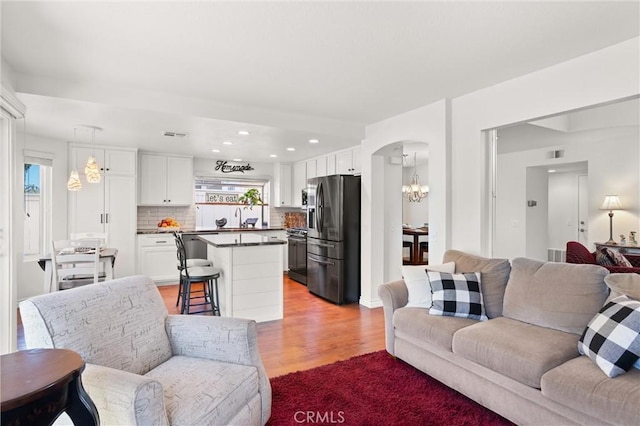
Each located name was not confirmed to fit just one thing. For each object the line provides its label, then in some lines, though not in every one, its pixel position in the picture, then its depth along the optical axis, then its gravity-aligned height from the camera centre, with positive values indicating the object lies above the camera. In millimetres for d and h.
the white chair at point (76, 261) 3469 -508
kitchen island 3838 -757
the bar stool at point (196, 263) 4321 -643
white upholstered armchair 1361 -705
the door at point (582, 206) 7207 +102
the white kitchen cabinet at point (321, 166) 6043 +821
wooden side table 1005 -538
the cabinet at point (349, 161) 5176 +792
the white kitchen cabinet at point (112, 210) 5191 +38
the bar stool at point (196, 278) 3723 -717
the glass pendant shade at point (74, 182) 4230 +379
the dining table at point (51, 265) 3545 -583
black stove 6008 -758
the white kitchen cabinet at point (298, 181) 6827 +620
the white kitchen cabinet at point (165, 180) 5895 +570
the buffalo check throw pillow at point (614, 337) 1734 -674
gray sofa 1699 -834
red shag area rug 2119 -1280
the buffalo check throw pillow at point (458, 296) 2652 -669
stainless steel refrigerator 4750 -361
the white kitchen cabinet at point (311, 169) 6391 +808
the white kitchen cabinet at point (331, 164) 5766 +808
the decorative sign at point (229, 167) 6835 +918
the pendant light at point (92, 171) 4250 +515
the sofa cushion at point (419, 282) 2889 -612
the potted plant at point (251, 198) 7160 +296
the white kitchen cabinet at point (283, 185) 7164 +572
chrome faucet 7269 -42
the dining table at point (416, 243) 7705 -720
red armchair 3959 -527
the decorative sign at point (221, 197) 6961 +308
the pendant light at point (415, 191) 8039 +484
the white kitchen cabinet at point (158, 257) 5664 -753
